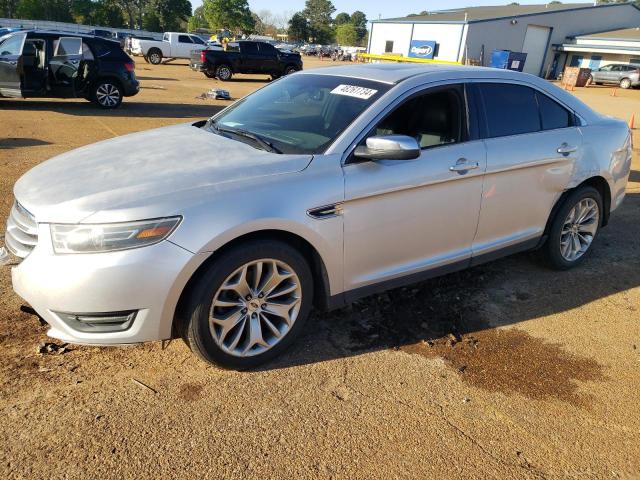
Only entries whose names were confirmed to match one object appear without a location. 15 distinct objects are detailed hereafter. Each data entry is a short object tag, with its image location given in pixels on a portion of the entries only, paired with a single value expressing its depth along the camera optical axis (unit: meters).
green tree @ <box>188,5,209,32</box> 112.50
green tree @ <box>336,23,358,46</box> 122.69
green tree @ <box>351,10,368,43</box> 156.02
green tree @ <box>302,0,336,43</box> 138.75
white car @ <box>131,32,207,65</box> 32.53
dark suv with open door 11.56
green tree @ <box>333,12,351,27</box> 159.70
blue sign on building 44.16
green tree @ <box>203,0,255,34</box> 77.25
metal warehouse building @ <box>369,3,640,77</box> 42.06
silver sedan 2.58
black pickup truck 24.16
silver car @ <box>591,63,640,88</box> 36.56
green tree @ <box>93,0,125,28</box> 80.11
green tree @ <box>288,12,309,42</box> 108.94
